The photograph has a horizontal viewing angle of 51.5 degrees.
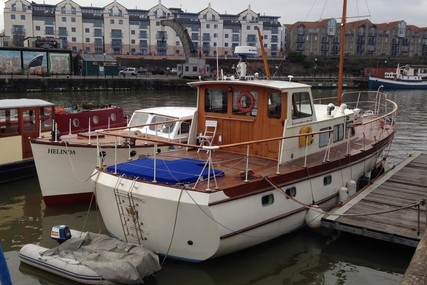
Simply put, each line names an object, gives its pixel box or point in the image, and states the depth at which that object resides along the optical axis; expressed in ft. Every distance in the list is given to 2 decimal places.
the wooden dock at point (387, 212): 31.73
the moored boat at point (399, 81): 265.54
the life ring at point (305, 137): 37.40
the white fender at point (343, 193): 39.45
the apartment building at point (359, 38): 432.66
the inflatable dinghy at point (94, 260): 26.58
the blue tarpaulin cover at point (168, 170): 28.96
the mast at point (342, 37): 53.12
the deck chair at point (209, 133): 39.18
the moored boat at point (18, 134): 49.39
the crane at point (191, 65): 238.27
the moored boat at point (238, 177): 28.27
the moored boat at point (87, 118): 58.03
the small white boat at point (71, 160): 42.27
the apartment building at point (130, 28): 350.43
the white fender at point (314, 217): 35.24
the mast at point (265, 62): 47.05
